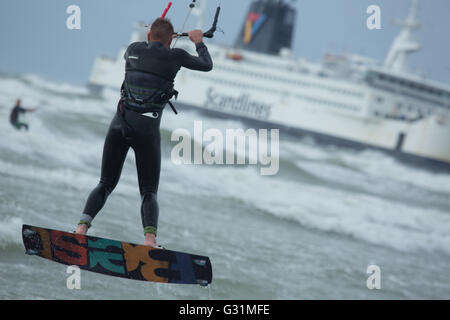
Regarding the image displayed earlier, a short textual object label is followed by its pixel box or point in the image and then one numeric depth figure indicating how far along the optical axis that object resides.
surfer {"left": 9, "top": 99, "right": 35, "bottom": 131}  30.33
